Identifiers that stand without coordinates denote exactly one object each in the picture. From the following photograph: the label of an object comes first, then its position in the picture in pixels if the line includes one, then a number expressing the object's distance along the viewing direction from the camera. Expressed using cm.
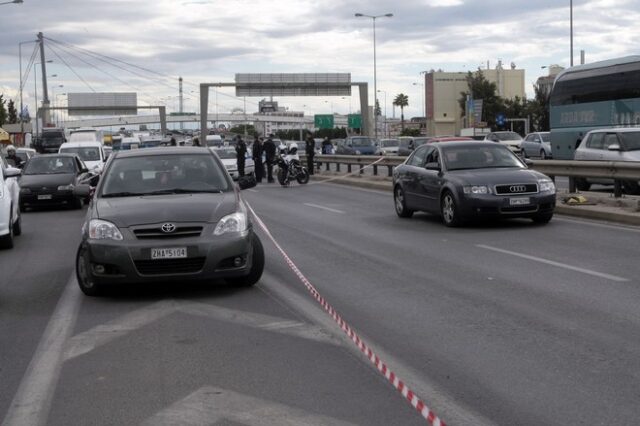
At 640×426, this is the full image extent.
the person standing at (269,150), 3384
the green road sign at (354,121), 8876
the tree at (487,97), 9469
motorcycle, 3194
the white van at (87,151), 3121
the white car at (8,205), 1388
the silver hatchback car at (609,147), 2070
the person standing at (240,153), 3428
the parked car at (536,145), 4497
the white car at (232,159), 3628
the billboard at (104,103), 11150
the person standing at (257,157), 3412
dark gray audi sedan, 1447
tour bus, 2709
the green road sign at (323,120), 9024
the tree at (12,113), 13425
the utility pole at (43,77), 8040
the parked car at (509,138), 4950
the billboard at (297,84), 6888
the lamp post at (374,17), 7291
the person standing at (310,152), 3545
